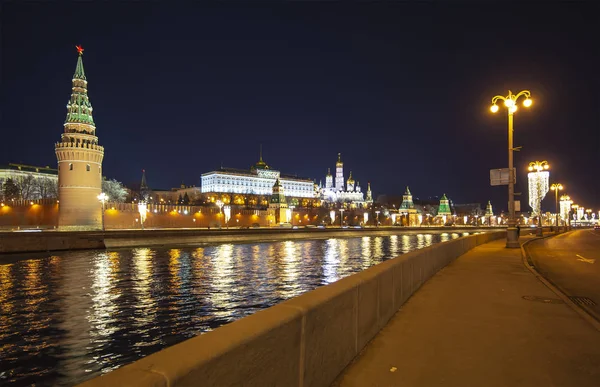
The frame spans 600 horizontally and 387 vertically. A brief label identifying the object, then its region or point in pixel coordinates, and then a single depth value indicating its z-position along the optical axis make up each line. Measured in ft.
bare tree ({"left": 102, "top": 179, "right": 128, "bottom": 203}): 294.05
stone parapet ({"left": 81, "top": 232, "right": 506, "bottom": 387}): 8.21
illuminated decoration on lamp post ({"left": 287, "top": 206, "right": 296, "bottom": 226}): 353.96
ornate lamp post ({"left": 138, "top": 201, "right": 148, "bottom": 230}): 227.94
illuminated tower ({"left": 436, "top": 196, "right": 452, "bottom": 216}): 467.68
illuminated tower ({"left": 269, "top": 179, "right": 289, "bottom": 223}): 345.31
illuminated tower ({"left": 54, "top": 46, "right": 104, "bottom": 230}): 197.67
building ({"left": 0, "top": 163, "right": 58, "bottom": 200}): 334.87
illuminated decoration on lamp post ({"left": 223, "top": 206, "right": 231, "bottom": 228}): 278.30
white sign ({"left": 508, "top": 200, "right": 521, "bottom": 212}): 75.92
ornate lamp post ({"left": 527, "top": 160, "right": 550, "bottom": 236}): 140.84
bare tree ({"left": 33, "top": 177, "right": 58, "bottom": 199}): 336.29
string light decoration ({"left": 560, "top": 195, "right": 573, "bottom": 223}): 263.23
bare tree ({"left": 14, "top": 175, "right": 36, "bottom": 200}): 324.50
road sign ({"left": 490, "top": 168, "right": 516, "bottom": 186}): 74.43
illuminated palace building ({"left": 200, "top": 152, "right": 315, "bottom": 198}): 558.15
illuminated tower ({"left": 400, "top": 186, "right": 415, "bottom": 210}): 497.05
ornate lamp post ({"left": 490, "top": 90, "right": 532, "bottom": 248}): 74.02
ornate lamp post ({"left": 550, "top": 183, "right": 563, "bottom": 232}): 187.21
